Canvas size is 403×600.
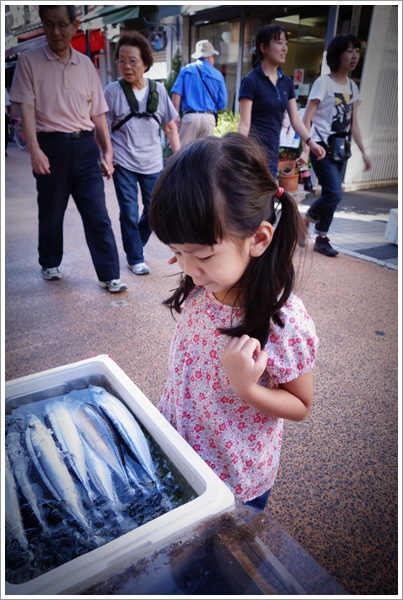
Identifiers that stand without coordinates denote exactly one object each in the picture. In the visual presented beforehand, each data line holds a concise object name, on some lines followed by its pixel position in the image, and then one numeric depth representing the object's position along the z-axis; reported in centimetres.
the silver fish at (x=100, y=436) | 108
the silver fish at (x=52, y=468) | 97
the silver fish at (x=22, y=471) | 96
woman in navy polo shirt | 363
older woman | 371
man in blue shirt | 571
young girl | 99
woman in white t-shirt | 425
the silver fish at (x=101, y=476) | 99
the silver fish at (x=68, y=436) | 104
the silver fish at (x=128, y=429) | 109
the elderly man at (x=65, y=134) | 313
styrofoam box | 77
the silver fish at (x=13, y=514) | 90
